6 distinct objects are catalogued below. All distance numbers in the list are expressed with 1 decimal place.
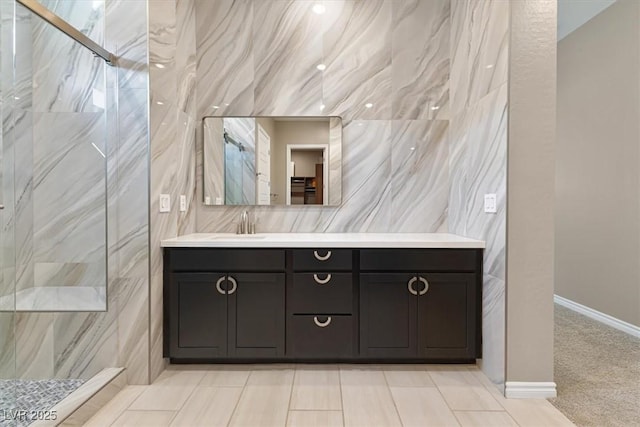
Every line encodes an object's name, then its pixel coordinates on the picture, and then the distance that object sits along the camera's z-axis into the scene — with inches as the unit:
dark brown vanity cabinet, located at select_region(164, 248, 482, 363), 97.8
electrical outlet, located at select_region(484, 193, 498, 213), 89.9
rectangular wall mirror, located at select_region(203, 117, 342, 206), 122.0
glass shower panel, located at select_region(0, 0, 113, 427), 87.8
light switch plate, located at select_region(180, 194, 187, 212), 110.8
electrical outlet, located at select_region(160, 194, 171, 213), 96.4
